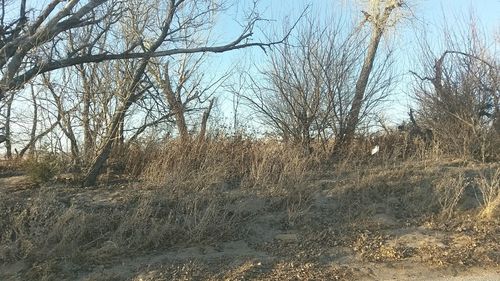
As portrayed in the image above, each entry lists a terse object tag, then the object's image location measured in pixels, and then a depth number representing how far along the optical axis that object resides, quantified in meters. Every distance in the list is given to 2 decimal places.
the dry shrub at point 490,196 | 8.53
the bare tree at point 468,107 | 12.02
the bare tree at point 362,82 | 13.60
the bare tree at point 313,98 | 13.34
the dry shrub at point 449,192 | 8.68
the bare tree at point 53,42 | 8.34
